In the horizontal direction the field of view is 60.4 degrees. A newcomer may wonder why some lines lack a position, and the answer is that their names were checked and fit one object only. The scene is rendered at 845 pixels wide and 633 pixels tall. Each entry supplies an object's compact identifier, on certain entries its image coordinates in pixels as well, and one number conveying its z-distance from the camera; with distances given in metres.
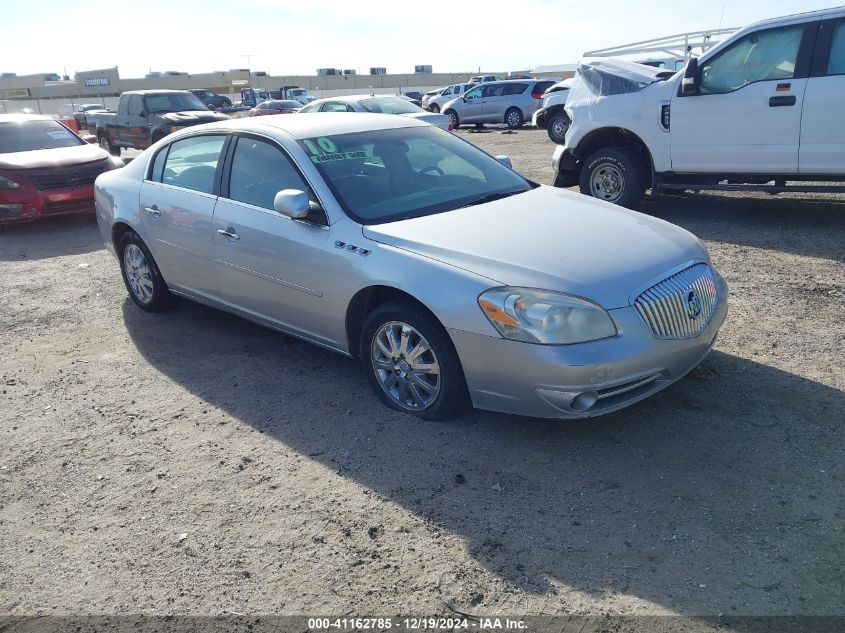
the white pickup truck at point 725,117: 7.06
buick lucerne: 3.47
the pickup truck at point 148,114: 16.84
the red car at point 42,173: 9.73
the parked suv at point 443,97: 30.44
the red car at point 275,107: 28.43
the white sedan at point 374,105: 16.78
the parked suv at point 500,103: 24.38
